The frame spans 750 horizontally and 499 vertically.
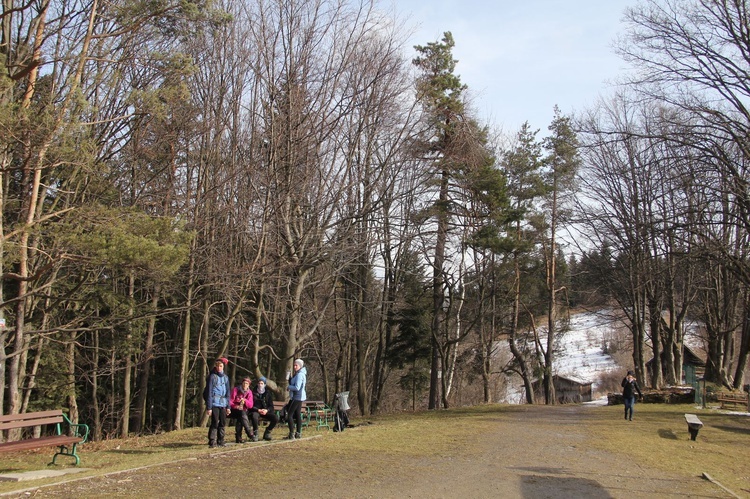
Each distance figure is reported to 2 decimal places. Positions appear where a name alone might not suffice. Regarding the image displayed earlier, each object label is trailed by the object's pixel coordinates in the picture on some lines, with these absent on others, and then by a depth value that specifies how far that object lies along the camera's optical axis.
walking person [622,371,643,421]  19.06
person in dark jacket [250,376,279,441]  12.47
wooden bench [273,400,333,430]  16.83
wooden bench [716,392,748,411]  23.67
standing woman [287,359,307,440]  11.98
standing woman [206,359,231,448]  11.11
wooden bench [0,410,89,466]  8.55
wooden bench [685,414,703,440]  14.32
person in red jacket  11.95
